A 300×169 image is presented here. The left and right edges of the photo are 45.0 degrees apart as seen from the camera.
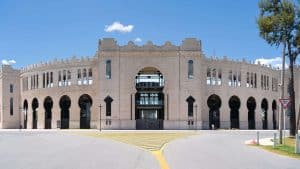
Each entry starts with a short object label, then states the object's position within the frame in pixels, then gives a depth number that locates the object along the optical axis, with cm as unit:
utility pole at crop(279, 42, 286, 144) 2586
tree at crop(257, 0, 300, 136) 3374
